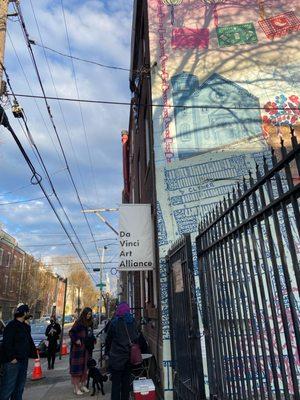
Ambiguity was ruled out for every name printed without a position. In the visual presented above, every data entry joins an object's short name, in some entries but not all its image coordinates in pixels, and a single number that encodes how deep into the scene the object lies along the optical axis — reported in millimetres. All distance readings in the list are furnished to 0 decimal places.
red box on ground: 5574
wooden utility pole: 8278
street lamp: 25066
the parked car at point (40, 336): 16891
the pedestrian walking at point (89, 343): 8539
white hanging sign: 8016
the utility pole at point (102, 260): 38550
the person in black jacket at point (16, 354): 6258
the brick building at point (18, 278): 41969
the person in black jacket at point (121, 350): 5793
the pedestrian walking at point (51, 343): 12438
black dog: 8016
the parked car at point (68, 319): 50994
